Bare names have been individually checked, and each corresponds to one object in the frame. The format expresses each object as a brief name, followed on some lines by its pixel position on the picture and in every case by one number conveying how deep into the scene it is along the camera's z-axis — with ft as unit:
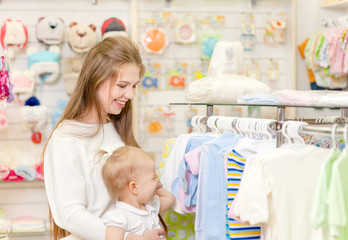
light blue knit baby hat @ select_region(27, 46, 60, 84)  12.60
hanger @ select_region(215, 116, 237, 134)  7.16
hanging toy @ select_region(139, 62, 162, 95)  13.14
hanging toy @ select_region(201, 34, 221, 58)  13.17
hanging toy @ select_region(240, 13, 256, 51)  13.53
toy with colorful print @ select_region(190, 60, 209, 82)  13.32
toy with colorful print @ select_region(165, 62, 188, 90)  13.25
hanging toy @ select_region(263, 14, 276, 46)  13.67
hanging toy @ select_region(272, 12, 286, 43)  13.61
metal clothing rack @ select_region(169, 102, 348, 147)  4.95
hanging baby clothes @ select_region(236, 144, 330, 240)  5.21
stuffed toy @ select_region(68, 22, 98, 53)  12.59
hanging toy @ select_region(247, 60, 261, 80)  13.55
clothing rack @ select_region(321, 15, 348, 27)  12.67
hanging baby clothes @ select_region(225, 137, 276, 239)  6.06
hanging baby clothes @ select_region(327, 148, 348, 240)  4.58
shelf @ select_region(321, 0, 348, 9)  13.19
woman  6.53
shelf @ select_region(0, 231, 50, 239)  13.07
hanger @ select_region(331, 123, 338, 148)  4.79
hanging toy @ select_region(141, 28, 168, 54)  12.92
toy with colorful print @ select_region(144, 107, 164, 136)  13.15
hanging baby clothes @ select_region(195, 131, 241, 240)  6.73
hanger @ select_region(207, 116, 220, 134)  7.73
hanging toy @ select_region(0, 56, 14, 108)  9.30
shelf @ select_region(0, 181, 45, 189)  13.12
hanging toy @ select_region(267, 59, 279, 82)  13.78
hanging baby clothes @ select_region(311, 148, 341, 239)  4.65
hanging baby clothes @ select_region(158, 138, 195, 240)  8.28
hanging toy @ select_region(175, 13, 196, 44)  13.16
